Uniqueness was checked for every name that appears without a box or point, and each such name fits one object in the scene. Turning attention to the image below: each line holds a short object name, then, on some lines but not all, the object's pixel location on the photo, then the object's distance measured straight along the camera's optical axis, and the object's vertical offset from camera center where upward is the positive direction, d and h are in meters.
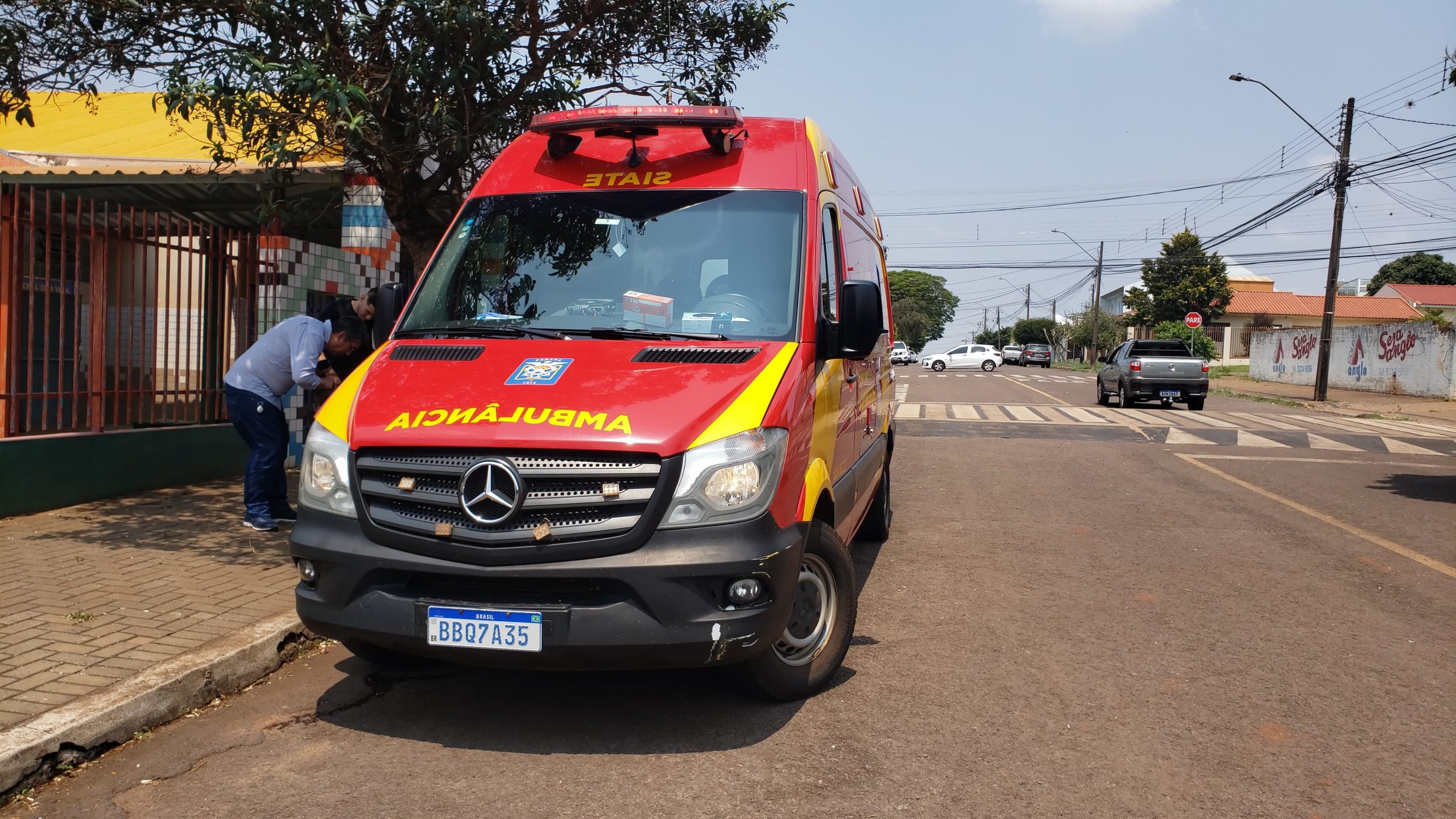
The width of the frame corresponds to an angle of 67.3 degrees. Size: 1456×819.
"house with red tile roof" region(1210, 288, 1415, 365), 67.56 +2.83
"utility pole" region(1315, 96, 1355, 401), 26.55 +2.16
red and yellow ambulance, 3.70 -0.39
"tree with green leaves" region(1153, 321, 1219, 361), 47.19 +0.54
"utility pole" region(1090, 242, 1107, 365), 59.62 +2.90
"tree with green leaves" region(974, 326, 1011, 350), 128.50 +0.16
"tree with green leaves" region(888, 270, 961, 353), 116.19 +3.49
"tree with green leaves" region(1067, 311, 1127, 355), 68.69 +0.84
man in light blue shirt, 7.30 -0.57
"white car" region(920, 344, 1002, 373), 55.81 -1.13
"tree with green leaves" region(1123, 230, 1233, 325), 58.81 +3.65
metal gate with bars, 7.70 -0.16
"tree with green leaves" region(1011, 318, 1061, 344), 97.12 +0.87
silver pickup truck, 22.86 -0.58
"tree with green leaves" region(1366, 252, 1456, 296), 89.38 +7.42
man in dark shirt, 7.40 -0.09
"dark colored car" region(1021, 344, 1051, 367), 65.31 -0.85
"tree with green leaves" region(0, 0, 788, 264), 6.84 +1.64
